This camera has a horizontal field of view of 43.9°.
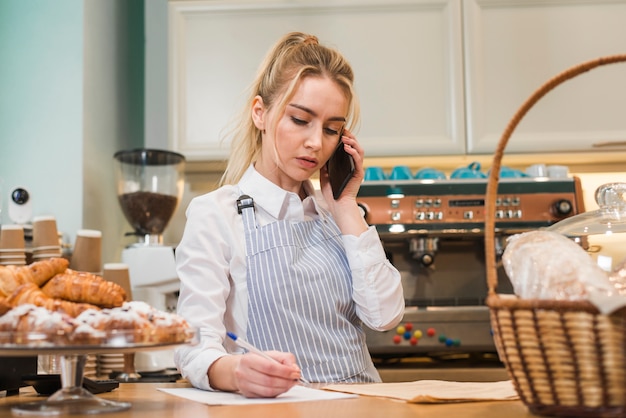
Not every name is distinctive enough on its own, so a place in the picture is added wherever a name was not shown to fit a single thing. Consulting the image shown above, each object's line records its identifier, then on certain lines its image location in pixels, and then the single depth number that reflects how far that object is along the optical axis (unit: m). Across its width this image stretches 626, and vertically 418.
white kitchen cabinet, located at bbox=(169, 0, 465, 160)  2.58
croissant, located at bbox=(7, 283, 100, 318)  0.80
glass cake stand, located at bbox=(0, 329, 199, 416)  0.75
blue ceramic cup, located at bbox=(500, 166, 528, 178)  2.47
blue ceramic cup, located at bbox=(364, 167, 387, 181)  2.47
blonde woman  1.27
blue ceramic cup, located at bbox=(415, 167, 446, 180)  2.50
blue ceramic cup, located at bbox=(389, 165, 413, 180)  2.46
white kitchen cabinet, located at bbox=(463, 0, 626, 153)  2.55
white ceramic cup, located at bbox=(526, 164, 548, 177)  2.48
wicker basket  0.67
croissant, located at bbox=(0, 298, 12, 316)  0.80
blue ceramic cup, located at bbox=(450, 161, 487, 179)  2.45
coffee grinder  2.42
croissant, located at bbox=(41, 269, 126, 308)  0.83
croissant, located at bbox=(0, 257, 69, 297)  0.85
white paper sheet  0.93
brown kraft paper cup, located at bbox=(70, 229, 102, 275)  2.06
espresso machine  2.36
